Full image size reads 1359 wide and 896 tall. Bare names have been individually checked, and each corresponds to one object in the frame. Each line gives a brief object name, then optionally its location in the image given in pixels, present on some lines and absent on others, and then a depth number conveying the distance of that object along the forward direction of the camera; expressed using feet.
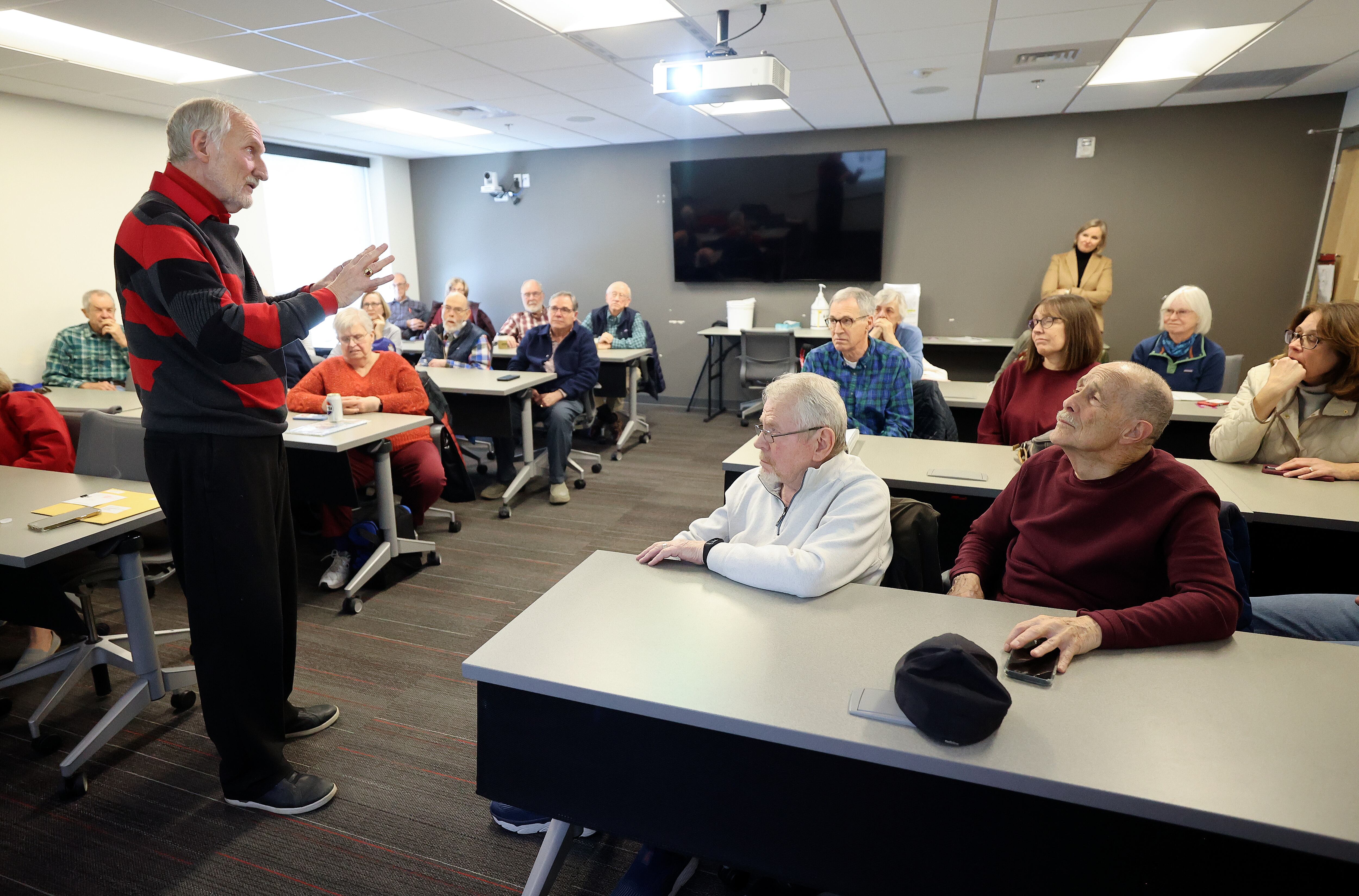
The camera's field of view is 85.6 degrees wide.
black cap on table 3.34
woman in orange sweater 11.81
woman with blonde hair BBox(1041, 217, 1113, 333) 19.71
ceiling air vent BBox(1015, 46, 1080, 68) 14.07
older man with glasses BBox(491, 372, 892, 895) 4.99
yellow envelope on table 6.72
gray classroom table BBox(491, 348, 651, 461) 19.11
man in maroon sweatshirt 4.25
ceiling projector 12.10
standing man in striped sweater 5.39
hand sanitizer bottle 23.24
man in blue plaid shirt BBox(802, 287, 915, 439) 10.41
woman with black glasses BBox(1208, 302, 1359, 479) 7.48
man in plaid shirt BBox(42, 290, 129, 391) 17.10
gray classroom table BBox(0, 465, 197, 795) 6.29
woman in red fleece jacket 8.91
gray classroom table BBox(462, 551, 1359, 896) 3.18
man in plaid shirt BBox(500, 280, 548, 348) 20.90
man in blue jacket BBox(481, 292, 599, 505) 15.70
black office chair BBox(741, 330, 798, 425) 21.50
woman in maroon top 8.95
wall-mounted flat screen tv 22.79
